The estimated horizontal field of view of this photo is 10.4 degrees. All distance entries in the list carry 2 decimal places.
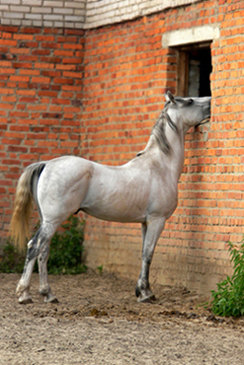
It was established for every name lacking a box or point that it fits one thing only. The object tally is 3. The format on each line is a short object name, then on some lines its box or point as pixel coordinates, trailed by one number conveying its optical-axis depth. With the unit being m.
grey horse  13.80
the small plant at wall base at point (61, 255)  19.20
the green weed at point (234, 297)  12.97
